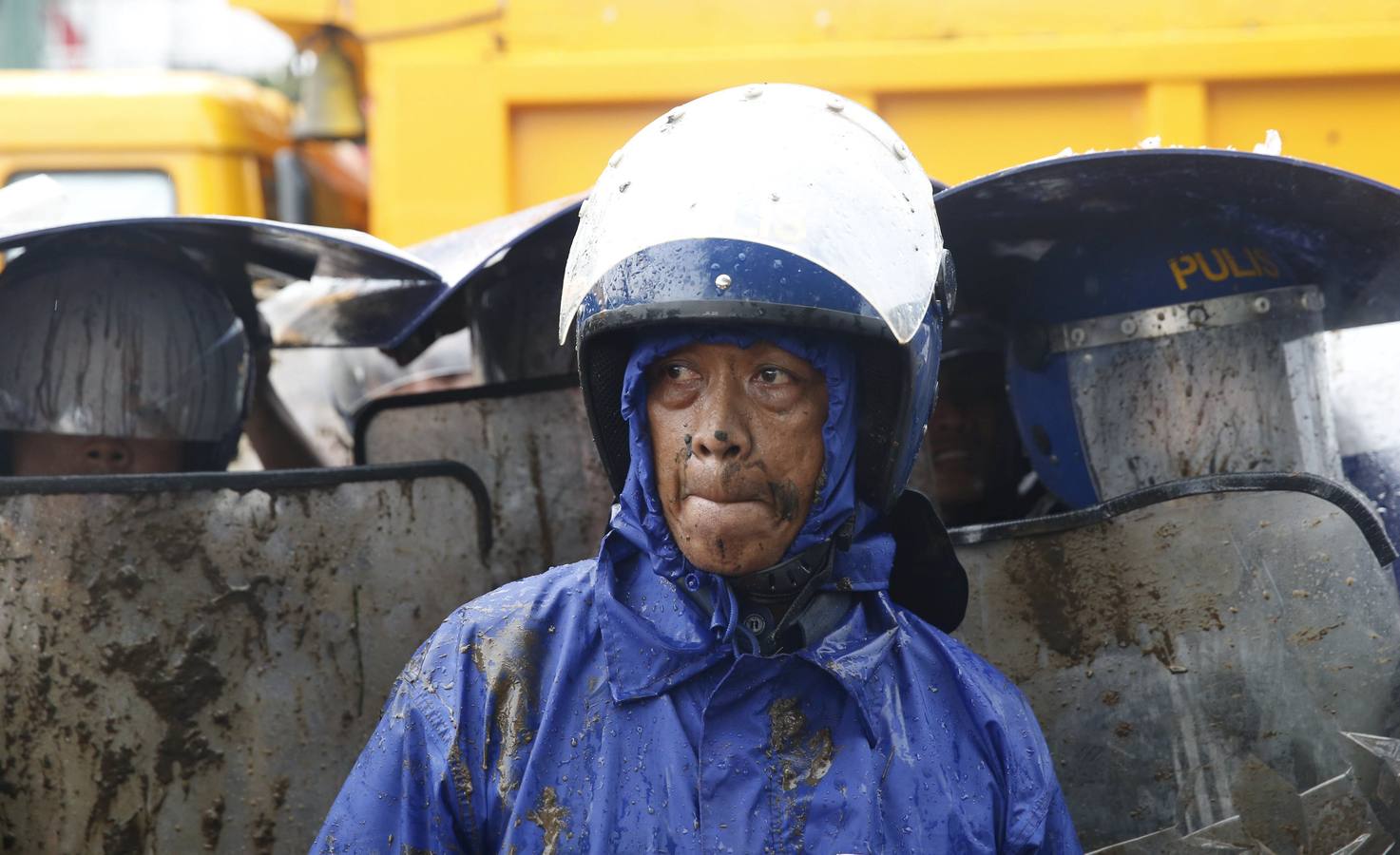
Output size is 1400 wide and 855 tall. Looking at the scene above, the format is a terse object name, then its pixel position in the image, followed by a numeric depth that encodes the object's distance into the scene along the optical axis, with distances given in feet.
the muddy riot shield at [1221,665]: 7.09
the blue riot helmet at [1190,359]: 7.94
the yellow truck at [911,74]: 12.07
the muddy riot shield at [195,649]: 7.27
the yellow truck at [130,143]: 15.40
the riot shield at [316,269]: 7.98
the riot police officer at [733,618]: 5.14
